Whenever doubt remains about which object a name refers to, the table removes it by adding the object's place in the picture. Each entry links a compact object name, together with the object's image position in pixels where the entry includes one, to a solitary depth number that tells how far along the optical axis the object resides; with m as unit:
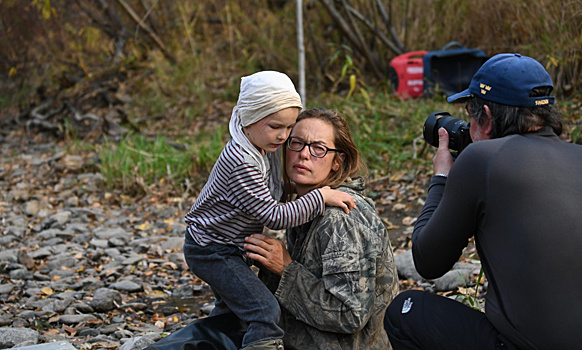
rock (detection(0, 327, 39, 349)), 3.20
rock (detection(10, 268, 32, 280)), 4.51
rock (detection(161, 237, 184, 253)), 5.16
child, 2.59
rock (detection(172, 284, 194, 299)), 4.32
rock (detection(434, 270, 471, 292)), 3.84
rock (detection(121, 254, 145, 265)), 4.82
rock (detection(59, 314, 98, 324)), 3.67
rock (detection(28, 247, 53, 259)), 4.95
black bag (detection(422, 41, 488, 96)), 7.51
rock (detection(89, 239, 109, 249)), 5.22
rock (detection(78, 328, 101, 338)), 3.51
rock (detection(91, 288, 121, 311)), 3.93
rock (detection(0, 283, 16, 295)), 4.16
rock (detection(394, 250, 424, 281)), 4.08
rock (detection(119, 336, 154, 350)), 3.13
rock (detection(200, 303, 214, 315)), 3.89
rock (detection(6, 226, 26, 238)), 5.57
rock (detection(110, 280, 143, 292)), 4.29
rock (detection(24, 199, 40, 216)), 6.31
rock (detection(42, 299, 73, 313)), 3.84
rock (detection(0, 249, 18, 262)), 4.80
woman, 2.53
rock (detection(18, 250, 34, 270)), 4.74
